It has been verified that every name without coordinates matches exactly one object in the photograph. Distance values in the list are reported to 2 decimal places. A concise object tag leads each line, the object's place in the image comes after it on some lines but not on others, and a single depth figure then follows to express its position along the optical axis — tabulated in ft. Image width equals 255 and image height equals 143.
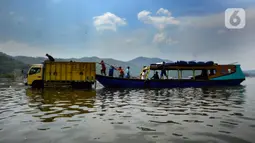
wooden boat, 88.53
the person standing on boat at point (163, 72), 96.17
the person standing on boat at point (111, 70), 93.15
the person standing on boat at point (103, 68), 92.45
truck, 84.69
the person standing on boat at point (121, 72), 95.69
